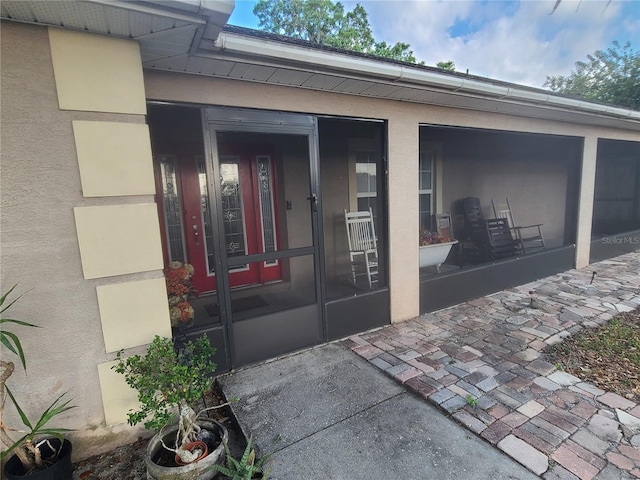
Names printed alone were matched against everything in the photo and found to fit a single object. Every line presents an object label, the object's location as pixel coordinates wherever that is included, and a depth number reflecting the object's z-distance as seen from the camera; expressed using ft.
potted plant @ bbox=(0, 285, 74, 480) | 4.81
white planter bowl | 14.10
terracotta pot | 5.48
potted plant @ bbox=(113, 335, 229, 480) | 5.31
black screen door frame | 8.02
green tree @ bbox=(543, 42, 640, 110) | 32.37
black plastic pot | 4.94
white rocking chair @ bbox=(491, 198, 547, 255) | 19.68
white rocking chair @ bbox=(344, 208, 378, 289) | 14.24
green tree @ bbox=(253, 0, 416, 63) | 65.10
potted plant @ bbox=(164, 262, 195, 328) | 7.98
